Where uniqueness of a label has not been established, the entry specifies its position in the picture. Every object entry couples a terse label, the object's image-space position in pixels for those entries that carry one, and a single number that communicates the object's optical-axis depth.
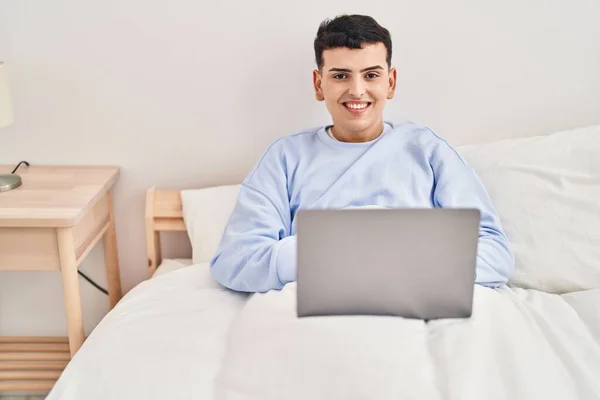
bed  0.90
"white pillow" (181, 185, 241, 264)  1.55
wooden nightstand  1.30
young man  1.28
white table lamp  1.36
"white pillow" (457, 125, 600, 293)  1.33
